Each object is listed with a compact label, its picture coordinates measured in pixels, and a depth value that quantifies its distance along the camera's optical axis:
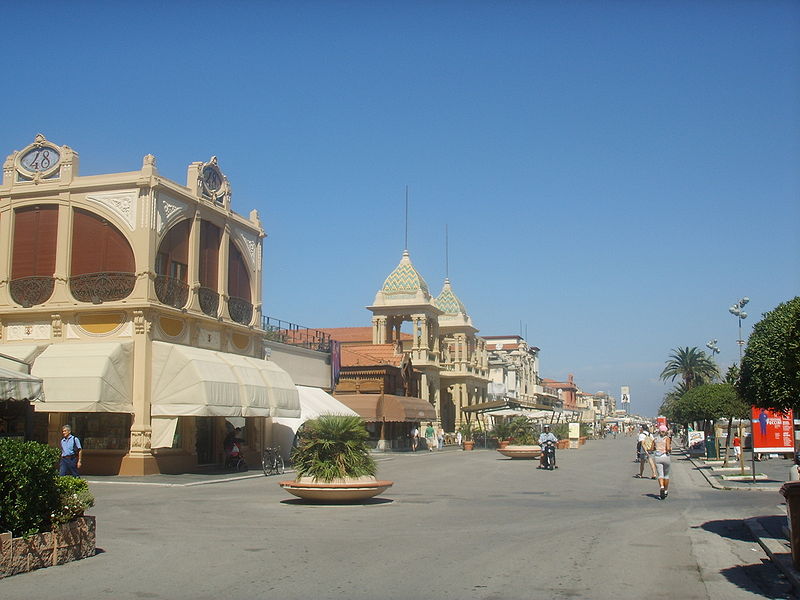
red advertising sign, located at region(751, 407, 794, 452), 30.86
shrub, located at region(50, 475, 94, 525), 10.43
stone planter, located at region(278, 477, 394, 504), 17.52
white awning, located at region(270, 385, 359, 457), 33.62
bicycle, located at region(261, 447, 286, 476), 29.25
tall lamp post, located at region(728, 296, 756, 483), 43.50
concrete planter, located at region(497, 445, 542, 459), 40.41
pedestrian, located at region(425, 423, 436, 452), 55.66
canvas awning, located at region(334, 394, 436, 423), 48.03
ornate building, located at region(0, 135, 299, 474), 26.58
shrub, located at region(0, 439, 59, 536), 9.53
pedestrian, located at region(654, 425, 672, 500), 20.30
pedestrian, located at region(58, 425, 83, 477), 19.69
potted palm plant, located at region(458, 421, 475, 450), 57.15
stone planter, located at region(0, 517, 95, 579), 9.46
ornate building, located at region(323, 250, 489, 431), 63.75
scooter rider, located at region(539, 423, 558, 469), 32.41
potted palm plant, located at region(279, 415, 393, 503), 17.66
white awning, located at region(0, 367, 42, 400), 15.53
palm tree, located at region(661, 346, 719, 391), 82.12
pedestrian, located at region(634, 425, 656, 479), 28.46
